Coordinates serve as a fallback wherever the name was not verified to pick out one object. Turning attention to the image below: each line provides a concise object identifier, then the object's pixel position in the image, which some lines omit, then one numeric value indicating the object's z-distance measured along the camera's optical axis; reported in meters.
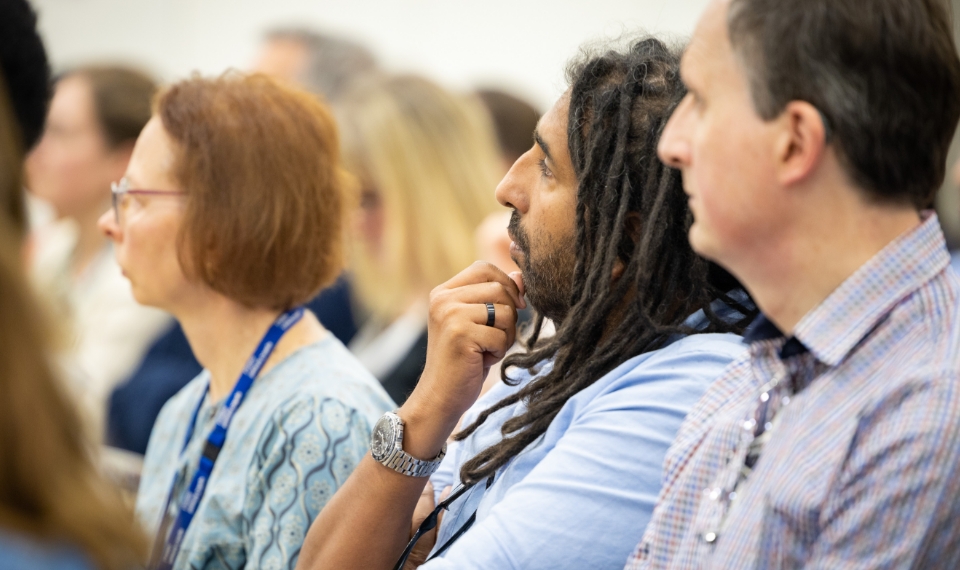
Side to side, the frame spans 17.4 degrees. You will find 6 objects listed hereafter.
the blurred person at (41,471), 2.39
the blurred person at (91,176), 3.93
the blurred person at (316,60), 5.93
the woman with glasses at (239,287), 3.02
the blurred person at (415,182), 4.07
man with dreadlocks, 2.67
